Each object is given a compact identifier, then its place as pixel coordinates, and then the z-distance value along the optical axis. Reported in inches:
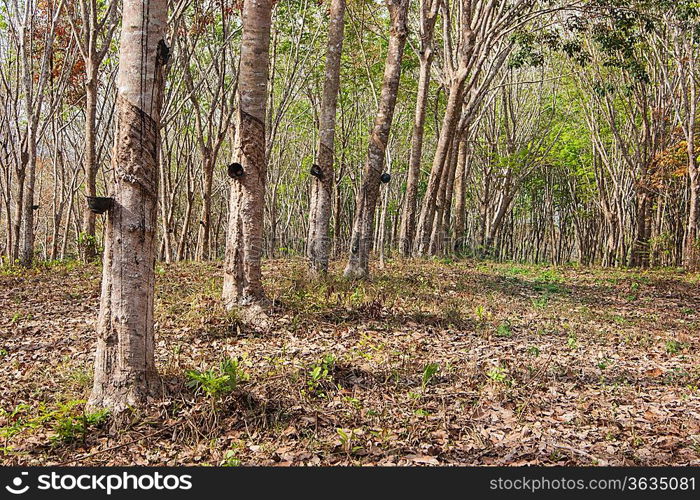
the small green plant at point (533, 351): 259.5
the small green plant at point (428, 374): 209.8
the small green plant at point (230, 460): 153.3
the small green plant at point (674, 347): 278.5
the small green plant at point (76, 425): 161.5
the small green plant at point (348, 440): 160.4
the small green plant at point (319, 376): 200.8
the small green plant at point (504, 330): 298.0
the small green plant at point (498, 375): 218.1
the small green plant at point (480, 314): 331.8
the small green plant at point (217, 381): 177.3
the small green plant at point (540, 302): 391.5
